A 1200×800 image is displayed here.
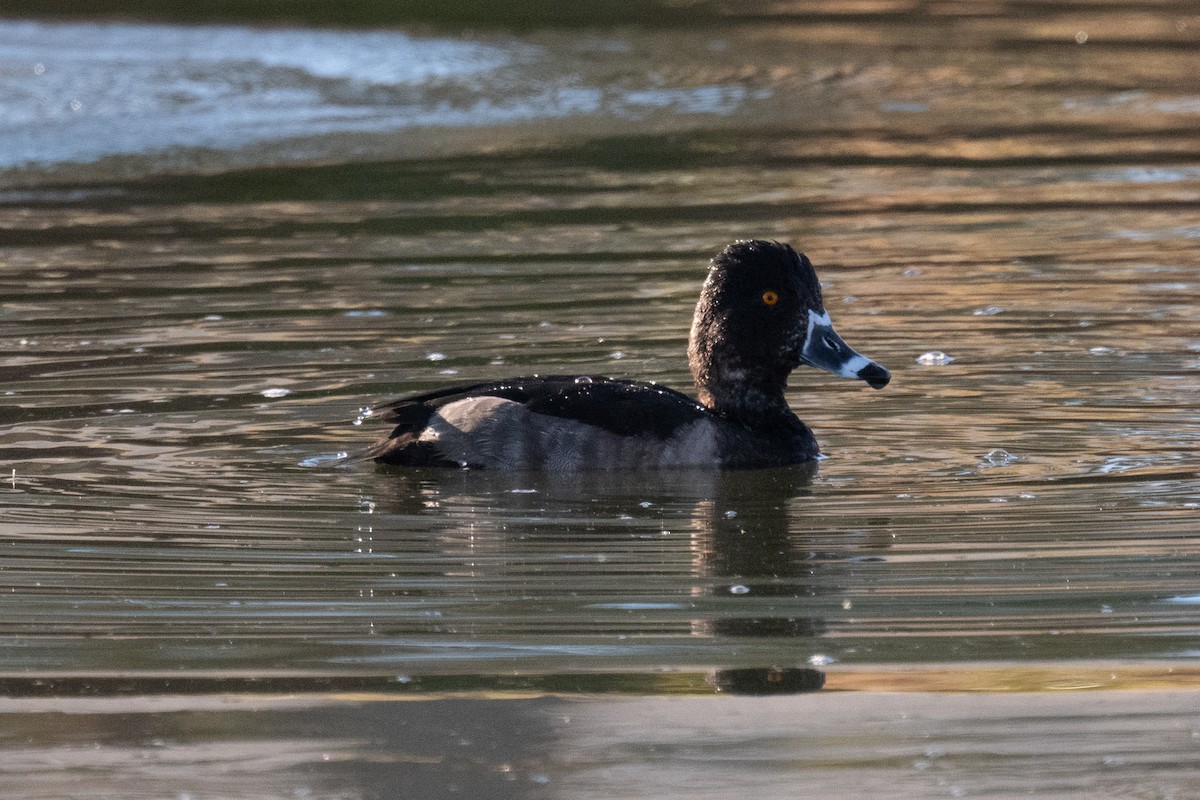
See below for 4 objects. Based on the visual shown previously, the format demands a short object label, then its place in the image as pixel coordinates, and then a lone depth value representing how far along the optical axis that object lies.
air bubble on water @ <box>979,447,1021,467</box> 16.42
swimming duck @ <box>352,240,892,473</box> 16.59
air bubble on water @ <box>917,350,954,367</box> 20.16
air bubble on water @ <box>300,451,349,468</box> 16.91
